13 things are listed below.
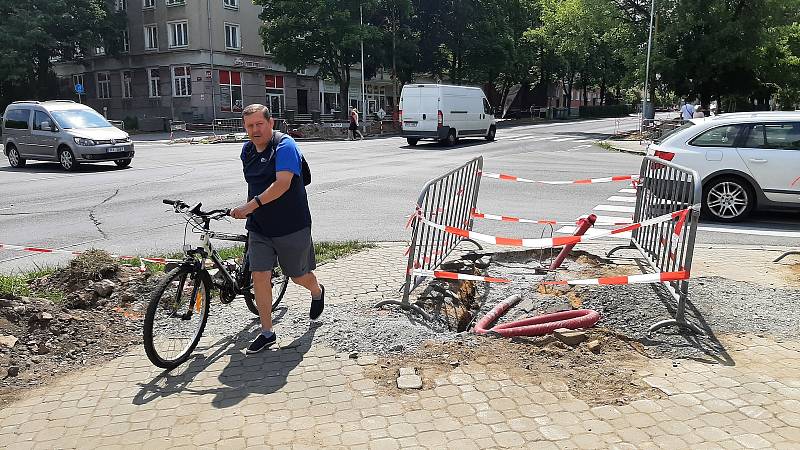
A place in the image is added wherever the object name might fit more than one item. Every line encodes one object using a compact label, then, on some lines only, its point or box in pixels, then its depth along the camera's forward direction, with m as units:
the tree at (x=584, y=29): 34.19
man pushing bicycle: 4.46
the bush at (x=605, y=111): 73.00
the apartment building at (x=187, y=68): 44.25
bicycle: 4.30
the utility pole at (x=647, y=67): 30.02
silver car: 17.58
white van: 25.94
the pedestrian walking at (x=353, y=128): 32.50
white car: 9.45
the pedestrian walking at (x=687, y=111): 24.56
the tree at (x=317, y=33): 40.28
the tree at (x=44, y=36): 40.75
